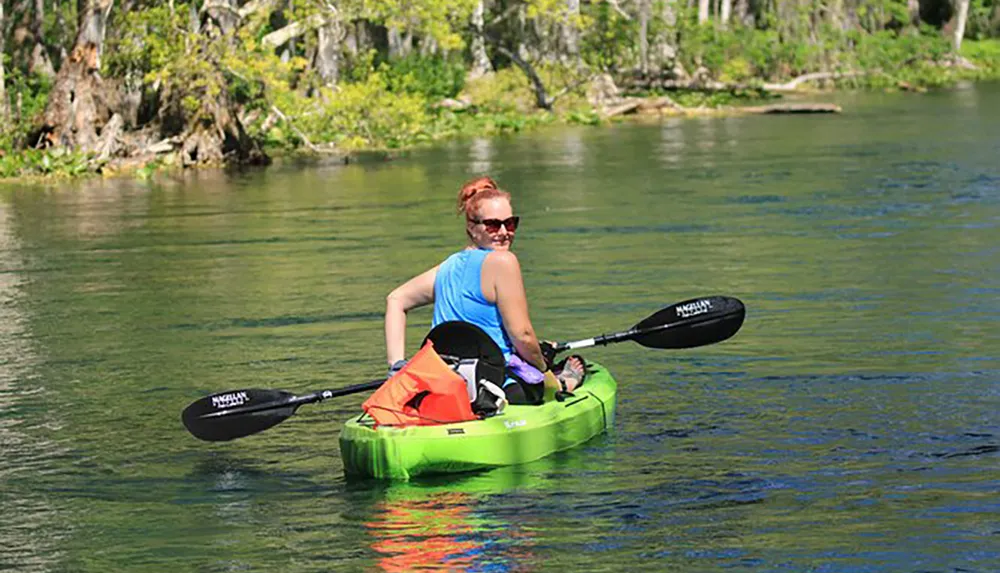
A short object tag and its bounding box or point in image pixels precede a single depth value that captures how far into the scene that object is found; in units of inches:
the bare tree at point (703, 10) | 2423.7
